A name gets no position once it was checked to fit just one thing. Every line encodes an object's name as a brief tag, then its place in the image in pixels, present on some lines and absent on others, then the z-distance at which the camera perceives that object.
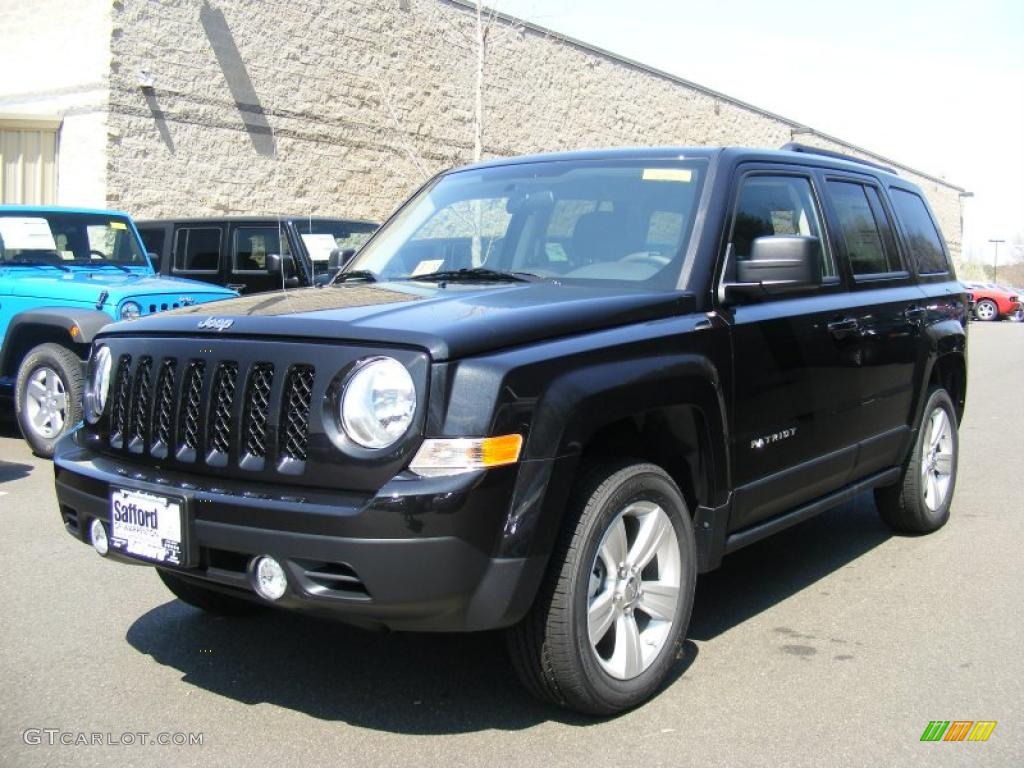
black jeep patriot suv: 3.09
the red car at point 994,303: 39.38
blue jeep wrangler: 8.23
